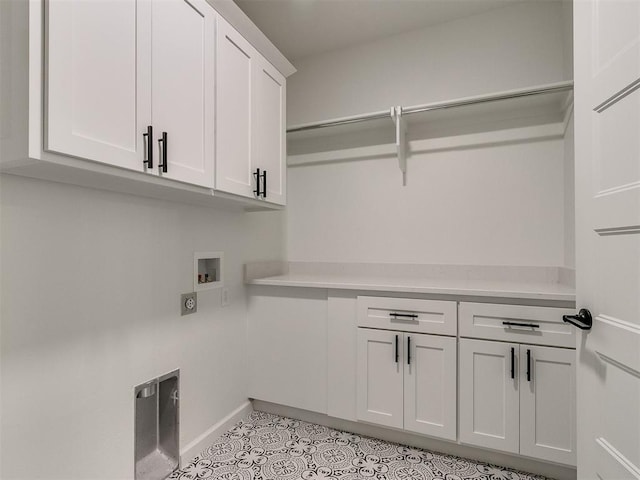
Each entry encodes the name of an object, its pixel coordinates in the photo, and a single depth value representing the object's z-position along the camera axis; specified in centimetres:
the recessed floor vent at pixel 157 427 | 161
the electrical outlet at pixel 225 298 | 212
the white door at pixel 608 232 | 92
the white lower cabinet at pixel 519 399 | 162
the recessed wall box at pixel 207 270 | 191
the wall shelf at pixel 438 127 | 204
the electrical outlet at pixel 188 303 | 182
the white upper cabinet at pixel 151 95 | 95
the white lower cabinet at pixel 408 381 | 181
